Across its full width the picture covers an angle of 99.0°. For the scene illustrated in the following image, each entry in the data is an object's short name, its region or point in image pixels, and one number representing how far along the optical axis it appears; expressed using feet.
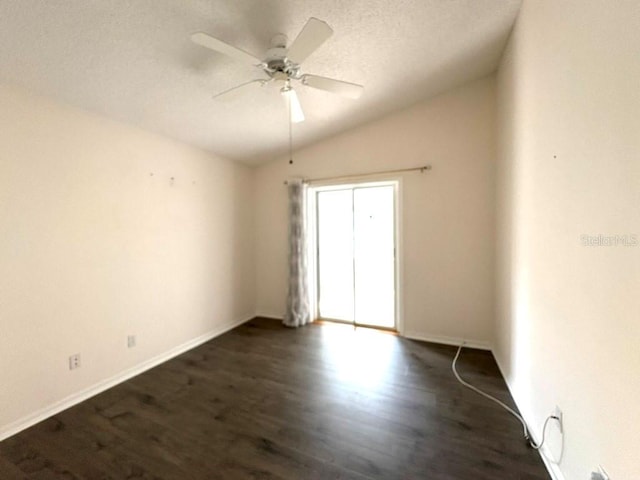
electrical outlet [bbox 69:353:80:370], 7.39
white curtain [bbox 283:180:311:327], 12.96
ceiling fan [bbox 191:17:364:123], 4.74
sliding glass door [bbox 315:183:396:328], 12.35
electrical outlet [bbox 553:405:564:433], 4.77
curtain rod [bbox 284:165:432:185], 10.89
